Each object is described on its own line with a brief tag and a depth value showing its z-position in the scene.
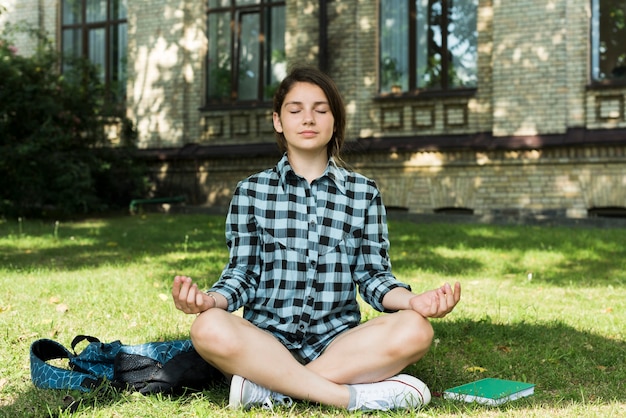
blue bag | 3.40
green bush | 13.52
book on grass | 3.27
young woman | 3.16
